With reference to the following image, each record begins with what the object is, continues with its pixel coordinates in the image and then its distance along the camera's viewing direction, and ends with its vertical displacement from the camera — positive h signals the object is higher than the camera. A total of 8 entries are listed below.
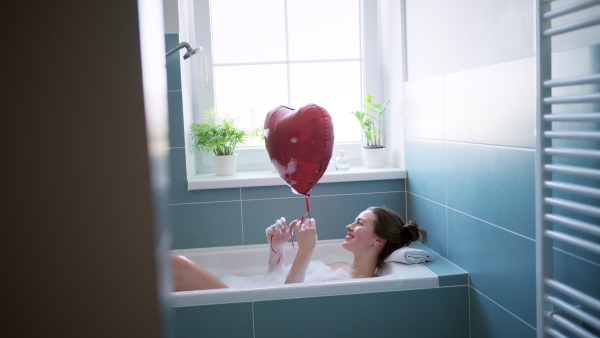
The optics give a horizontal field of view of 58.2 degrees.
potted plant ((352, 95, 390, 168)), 2.98 -0.01
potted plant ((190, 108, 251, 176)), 2.84 +0.03
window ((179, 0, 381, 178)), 3.12 +0.48
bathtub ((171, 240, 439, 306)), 2.06 -0.58
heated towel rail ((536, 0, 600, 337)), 1.26 -0.14
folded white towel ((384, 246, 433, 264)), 2.34 -0.52
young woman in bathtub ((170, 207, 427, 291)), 2.33 -0.48
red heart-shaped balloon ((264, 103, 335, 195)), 1.98 -0.01
